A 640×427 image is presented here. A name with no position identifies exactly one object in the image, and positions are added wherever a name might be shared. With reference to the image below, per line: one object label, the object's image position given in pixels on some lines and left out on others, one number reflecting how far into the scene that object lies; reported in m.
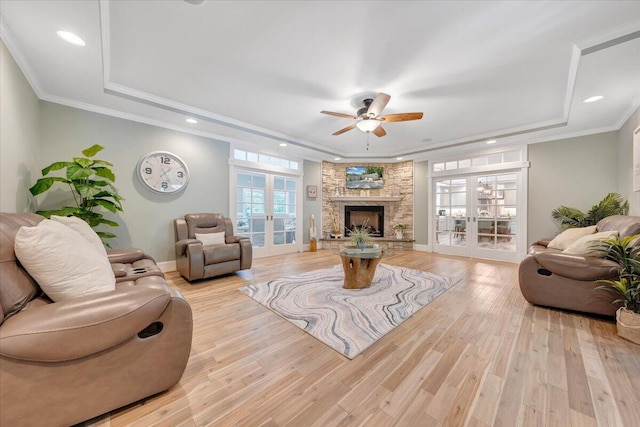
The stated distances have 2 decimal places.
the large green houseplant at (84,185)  2.55
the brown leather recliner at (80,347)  0.98
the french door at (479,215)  4.79
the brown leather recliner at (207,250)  3.24
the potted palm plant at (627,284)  1.93
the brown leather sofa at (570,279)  2.25
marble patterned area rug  2.05
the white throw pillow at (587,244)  2.40
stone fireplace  6.21
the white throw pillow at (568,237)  3.17
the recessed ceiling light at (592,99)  2.86
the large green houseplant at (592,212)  3.58
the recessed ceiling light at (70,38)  1.89
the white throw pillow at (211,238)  3.75
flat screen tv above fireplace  6.43
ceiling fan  2.76
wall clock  3.70
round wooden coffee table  3.02
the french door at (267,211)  4.89
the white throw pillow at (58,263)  1.21
